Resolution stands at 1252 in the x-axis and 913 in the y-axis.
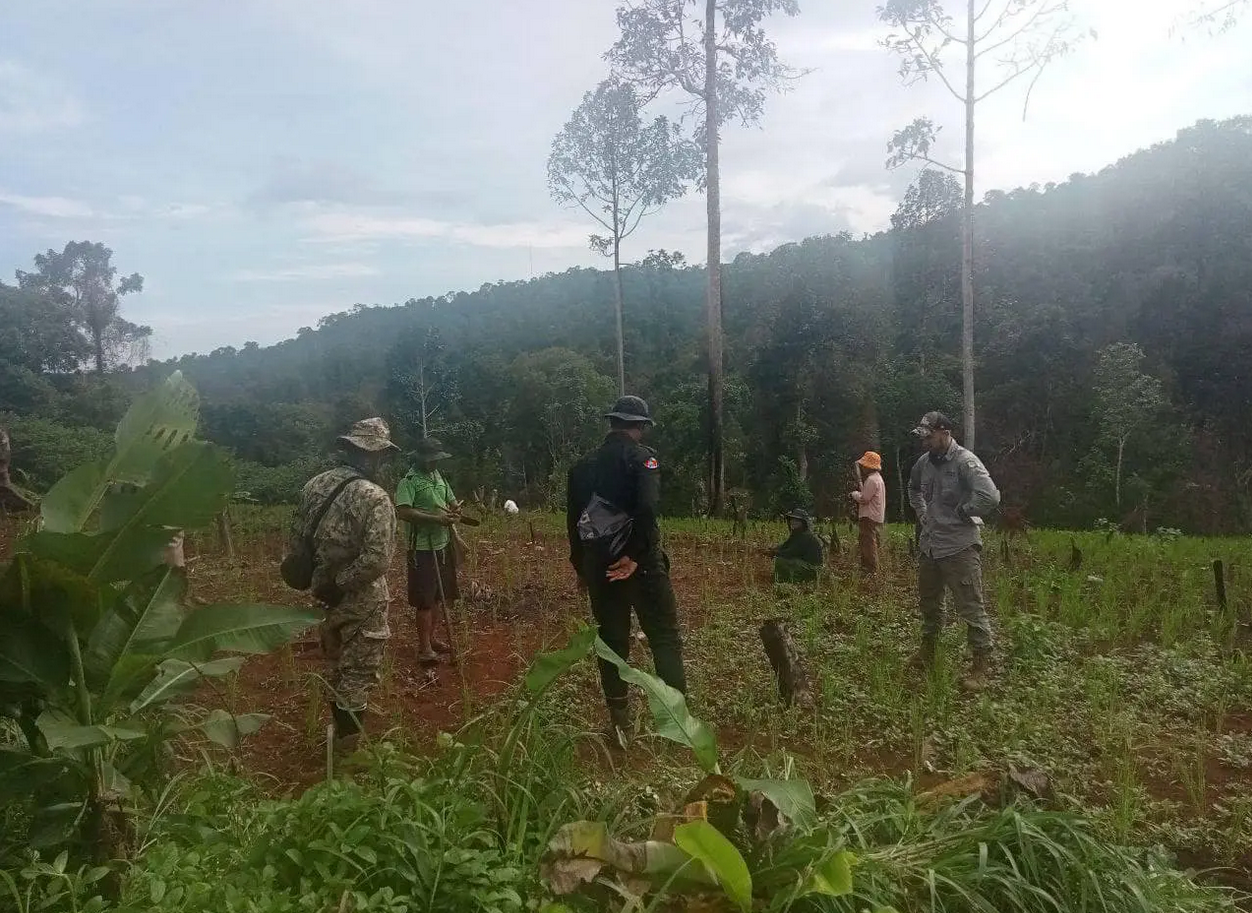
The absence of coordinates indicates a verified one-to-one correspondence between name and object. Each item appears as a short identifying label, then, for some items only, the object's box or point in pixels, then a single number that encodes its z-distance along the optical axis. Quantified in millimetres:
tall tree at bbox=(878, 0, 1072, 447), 14727
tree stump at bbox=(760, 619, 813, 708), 4605
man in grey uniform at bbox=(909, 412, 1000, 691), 5066
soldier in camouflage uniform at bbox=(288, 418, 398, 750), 3820
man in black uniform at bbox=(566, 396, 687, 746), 4016
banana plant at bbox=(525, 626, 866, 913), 1688
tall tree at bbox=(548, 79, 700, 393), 20734
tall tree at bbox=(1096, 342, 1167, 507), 23578
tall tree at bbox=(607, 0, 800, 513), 15289
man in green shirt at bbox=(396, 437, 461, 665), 5199
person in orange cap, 7762
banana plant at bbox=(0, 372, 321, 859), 1838
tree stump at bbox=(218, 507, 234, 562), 8562
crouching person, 7863
